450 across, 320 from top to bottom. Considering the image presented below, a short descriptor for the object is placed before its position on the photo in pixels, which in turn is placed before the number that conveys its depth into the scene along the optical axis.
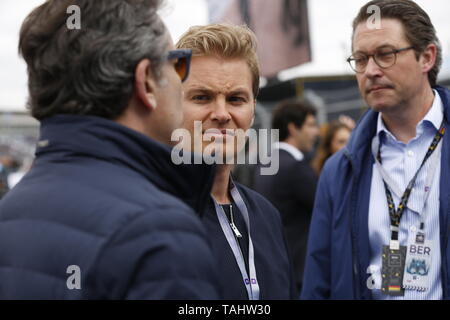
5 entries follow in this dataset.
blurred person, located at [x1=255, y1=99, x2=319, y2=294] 4.43
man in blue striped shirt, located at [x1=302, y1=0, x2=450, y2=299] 2.55
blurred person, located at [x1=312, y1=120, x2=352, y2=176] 5.76
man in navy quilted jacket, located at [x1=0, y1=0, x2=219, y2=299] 1.12
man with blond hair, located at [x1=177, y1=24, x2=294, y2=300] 1.95
